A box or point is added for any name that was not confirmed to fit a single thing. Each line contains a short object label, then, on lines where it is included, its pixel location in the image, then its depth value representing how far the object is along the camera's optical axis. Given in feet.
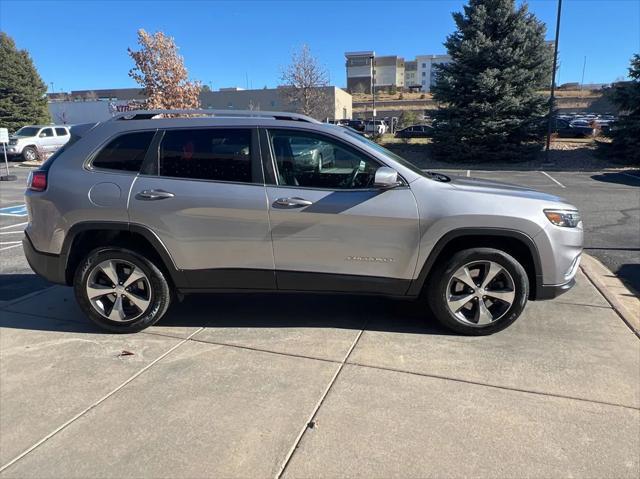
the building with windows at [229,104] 139.33
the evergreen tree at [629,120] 63.00
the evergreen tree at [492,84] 66.39
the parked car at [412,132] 123.68
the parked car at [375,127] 139.31
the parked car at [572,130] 104.88
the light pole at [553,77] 65.50
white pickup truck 81.35
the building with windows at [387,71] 370.94
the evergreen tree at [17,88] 109.60
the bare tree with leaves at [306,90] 113.83
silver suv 12.34
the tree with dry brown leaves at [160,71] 68.13
